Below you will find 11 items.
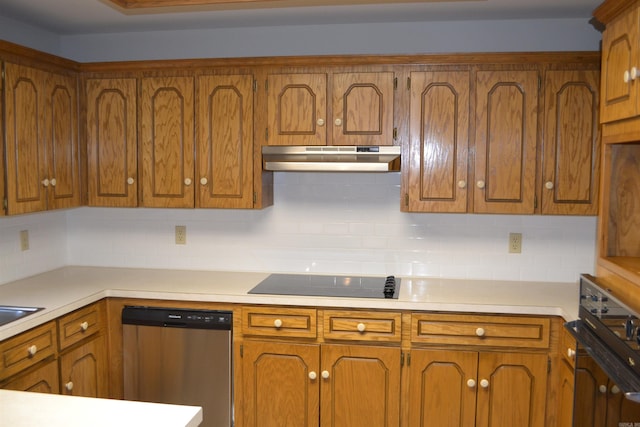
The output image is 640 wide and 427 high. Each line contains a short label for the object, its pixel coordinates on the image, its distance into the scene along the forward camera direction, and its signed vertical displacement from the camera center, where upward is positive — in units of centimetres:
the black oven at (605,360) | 166 -57
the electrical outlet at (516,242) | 328 -34
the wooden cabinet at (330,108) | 302 +40
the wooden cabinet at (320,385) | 285 -104
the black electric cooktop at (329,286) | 296 -58
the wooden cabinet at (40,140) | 274 +21
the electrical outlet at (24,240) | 325 -35
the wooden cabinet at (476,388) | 275 -101
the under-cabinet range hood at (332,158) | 299 +13
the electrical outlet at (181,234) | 358 -34
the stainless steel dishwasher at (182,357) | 297 -94
